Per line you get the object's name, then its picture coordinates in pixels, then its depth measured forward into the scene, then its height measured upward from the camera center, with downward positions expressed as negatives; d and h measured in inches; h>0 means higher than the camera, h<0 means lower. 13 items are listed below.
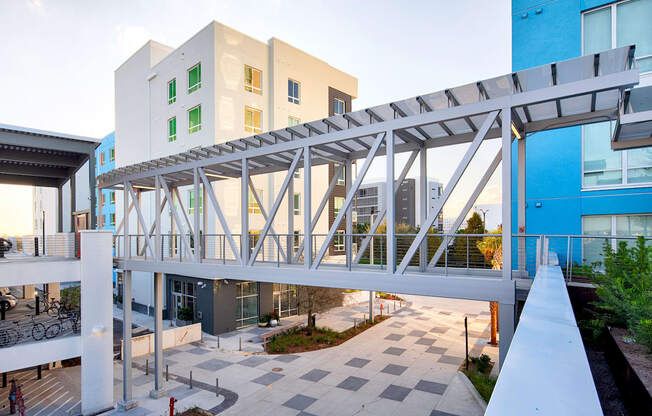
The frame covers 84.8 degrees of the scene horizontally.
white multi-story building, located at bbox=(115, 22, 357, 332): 992.2 +337.5
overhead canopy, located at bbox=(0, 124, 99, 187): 610.9 +107.4
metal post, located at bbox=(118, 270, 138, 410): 534.3 -223.5
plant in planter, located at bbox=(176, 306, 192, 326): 991.0 -304.5
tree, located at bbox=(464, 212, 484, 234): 1493.6 -86.3
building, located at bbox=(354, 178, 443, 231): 4086.1 +82.8
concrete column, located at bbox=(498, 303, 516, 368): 269.1 -92.0
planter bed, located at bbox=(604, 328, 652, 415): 136.4 -74.3
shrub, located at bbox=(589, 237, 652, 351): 167.5 -50.3
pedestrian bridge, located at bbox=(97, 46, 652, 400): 267.1 +64.1
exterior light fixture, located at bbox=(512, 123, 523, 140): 336.5 +70.2
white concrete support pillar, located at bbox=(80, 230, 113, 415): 521.0 -174.5
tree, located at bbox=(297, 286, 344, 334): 888.9 -237.0
